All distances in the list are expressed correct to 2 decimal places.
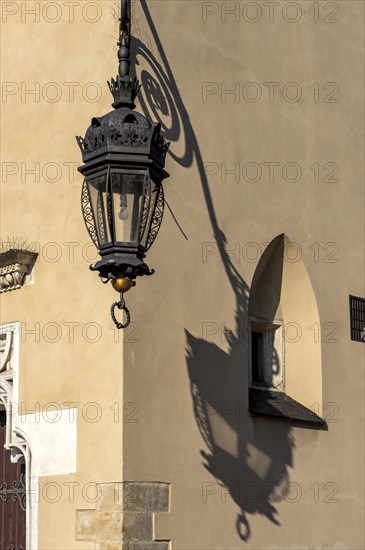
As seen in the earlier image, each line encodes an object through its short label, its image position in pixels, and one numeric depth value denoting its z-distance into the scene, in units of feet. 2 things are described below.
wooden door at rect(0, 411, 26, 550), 44.64
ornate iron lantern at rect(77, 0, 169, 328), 31.78
